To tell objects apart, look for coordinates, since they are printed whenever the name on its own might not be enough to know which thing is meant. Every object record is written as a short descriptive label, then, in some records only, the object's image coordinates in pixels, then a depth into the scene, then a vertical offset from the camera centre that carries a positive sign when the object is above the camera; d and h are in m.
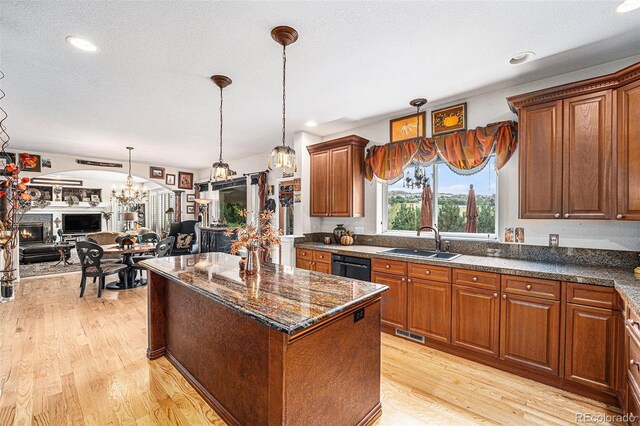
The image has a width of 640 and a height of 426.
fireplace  8.91 -0.63
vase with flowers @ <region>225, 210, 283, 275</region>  2.23 -0.22
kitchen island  1.38 -0.79
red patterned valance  2.89 +0.73
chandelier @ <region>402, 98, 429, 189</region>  3.57 +0.48
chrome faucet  3.27 -0.28
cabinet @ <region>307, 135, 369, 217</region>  3.93 +0.53
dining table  4.95 -0.91
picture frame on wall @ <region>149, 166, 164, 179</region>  7.29 +1.07
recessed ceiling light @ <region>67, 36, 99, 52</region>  2.12 +1.31
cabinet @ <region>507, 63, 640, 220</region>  2.11 +0.53
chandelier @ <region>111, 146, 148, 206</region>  6.52 +0.49
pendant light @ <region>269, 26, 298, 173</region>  2.00 +0.50
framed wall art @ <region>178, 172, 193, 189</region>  7.92 +0.94
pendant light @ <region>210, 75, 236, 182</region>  2.73 +0.45
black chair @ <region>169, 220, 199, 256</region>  7.15 -0.49
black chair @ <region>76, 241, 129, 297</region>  4.58 -0.80
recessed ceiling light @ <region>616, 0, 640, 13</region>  1.75 +1.32
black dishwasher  3.37 -0.67
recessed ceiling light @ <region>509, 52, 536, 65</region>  2.33 +1.32
